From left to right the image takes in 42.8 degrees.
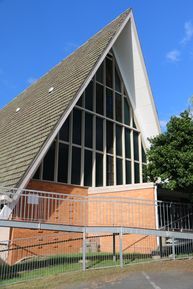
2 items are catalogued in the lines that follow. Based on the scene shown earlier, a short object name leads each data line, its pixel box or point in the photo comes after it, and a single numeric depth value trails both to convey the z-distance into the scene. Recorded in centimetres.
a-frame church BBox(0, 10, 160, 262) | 1044
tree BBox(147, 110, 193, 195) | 960
